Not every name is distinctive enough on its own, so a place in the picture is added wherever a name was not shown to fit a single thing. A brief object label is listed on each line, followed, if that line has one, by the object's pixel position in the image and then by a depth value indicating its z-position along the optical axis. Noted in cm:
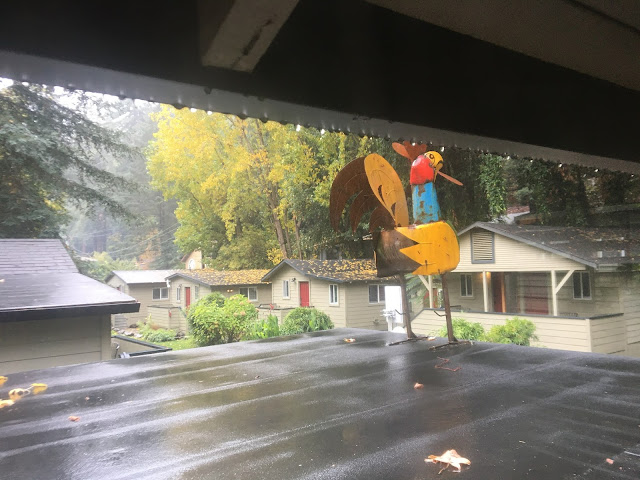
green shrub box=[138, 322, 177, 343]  1019
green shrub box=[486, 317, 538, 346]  571
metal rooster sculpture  368
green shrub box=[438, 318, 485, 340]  621
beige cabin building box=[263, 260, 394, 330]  903
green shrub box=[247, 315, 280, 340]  736
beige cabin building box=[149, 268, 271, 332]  1045
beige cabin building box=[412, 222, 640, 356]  488
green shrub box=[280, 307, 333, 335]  779
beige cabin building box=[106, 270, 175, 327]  1281
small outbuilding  397
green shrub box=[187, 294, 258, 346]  786
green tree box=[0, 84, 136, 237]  768
